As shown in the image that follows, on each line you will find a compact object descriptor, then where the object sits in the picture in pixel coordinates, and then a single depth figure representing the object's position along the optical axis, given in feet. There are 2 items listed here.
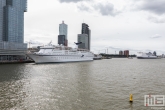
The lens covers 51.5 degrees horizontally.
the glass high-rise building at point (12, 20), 415.44
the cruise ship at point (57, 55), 277.44
